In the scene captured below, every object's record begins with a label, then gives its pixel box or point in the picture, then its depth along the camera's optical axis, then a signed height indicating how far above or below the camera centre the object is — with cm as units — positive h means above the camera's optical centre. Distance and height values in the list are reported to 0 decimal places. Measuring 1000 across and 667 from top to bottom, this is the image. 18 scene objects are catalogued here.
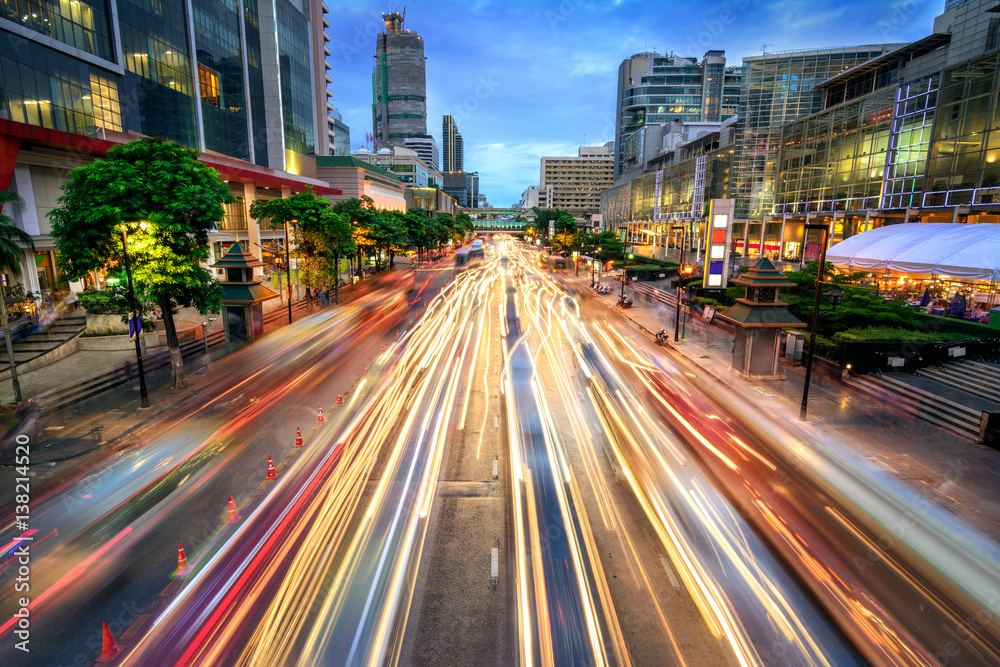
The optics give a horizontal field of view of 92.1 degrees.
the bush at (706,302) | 3647 -474
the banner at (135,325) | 1834 -351
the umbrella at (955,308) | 2703 -358
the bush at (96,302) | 2534 -368
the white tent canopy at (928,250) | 2662 -42
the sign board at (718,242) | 3812 -8
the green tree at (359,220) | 5559 +186
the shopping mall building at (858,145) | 3631 +1009
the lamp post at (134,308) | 1739 -280
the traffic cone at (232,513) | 1119 -636
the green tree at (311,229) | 3744 +51
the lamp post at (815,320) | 1730 -292
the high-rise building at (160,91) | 2830 +1210
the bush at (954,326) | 2223 -395
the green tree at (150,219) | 1742 +52
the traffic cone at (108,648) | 746 -636
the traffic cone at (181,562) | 940 -631
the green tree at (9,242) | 1855 -38
